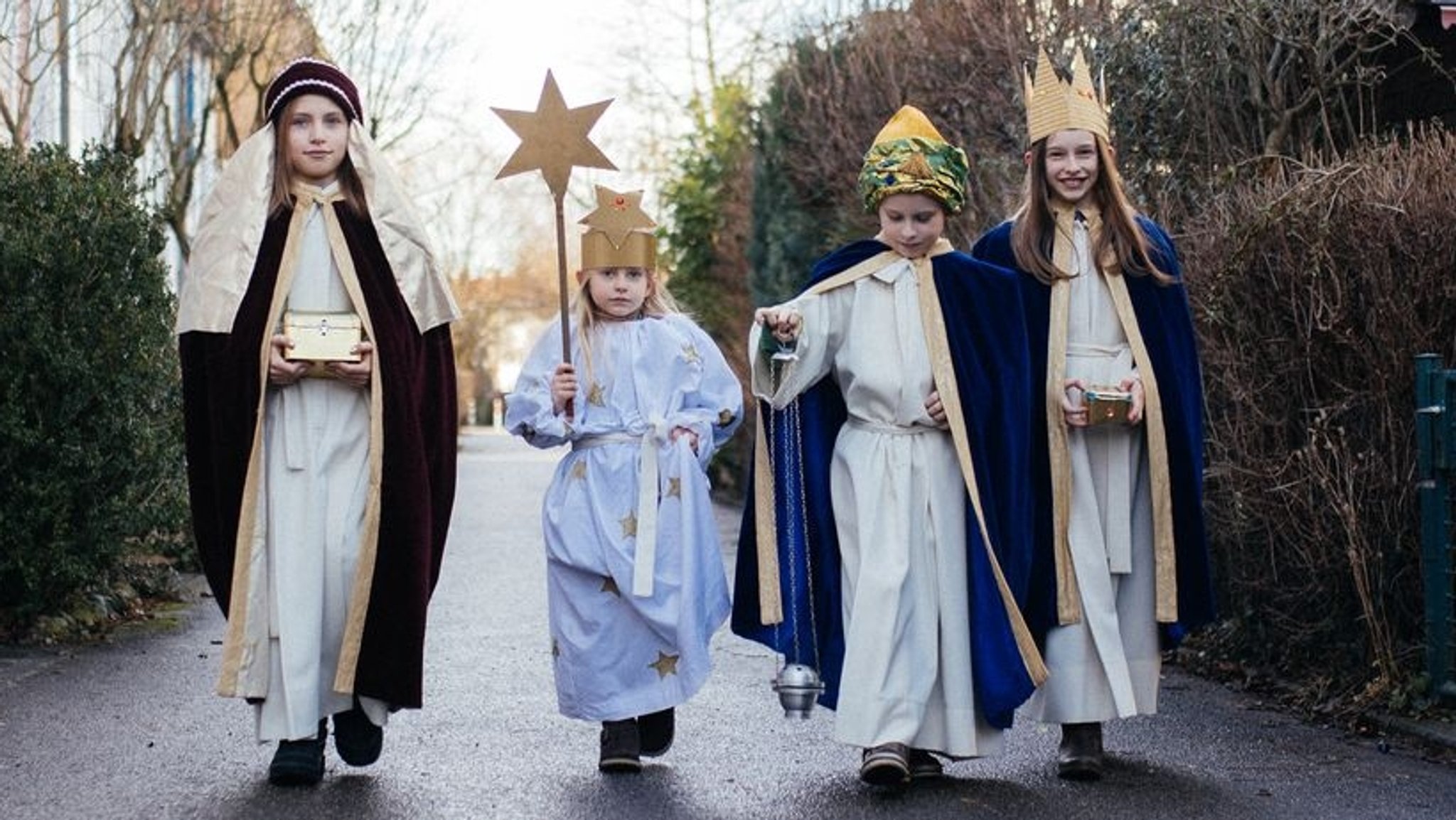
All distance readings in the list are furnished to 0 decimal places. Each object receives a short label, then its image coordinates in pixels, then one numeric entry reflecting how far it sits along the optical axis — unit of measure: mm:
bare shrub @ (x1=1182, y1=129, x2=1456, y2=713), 7691
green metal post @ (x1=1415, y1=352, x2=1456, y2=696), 7473
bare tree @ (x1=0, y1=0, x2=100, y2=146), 15016
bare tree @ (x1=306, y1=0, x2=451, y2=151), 19609
